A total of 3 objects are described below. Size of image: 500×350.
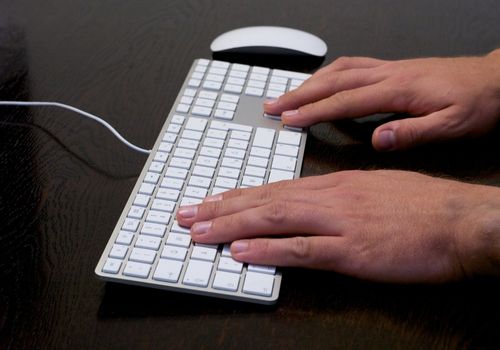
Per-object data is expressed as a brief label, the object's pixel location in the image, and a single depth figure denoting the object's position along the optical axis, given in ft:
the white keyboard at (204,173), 1.93
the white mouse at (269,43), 3.27
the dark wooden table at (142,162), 1.86
